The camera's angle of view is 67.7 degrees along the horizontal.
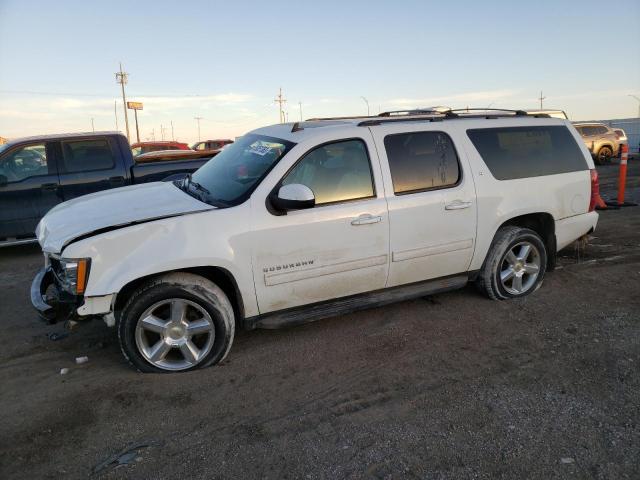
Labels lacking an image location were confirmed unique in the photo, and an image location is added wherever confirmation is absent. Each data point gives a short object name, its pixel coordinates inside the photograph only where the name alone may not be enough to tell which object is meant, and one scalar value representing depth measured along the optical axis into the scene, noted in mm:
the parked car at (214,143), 21203
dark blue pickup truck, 7035
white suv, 3393
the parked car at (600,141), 19641
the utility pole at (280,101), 66438
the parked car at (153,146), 16922
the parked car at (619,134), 20078
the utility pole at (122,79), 58250
